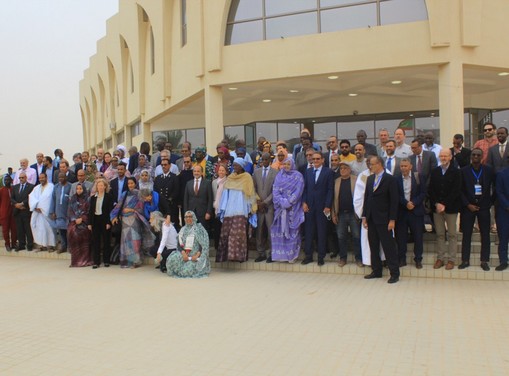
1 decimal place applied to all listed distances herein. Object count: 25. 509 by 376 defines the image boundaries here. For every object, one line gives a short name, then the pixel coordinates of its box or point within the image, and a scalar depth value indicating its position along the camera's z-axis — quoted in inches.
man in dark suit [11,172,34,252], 439.2
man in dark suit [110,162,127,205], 378.6
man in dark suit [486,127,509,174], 307.7
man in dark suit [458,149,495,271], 285.1
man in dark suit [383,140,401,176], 304.0
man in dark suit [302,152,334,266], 316.5
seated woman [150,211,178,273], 337.0
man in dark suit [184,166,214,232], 343.9
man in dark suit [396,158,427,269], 291.3
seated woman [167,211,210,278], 316.2
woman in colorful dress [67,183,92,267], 378.3
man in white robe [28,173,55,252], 424.8
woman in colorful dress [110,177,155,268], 359.3
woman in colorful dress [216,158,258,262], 329.1
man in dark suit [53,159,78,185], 411.2
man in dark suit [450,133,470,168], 315.6
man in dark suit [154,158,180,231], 361.7
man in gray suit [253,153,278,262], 335.0
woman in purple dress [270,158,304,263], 323.0
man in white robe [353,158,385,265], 296.8
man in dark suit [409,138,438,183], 301.6
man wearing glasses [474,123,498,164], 318.6
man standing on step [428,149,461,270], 285.4
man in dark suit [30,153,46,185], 462.3
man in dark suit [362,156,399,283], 281.4
